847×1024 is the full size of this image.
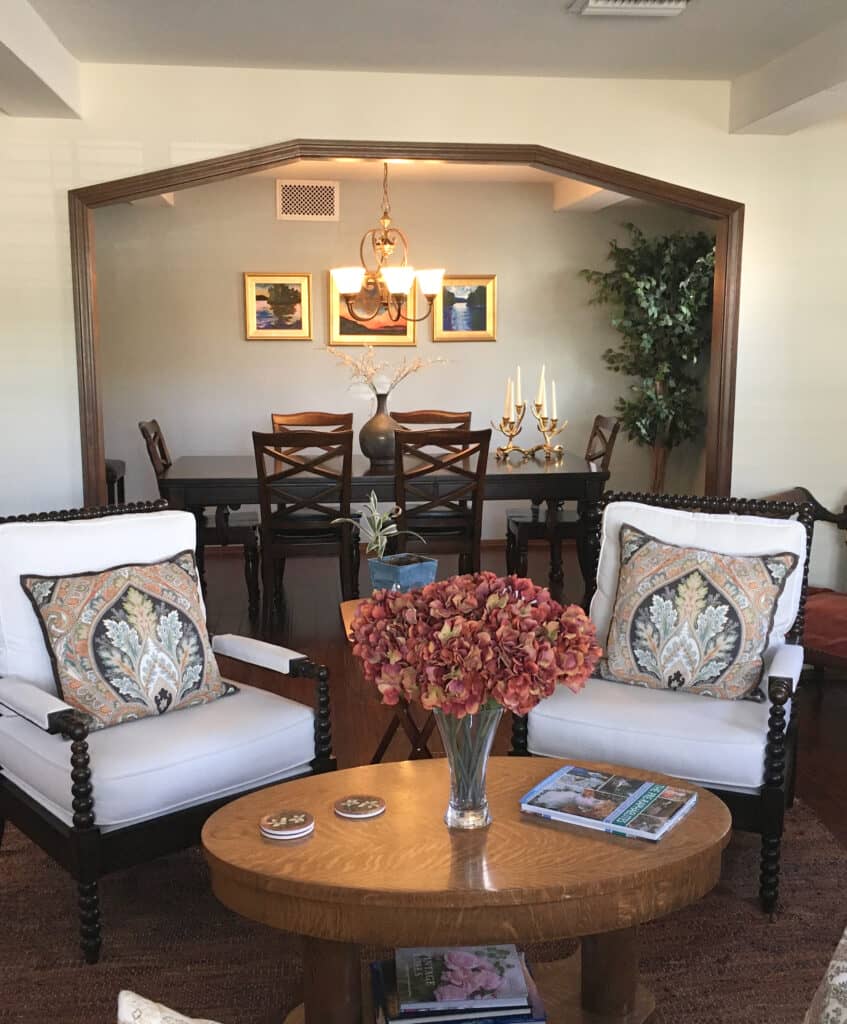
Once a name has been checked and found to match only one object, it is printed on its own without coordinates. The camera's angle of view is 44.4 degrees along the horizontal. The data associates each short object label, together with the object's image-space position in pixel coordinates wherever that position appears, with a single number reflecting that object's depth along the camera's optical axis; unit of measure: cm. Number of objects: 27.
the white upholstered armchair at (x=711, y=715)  262
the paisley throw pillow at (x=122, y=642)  268
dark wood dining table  510
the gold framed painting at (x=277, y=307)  722
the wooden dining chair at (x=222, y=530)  549
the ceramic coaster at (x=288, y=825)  200
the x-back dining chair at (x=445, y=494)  494
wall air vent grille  711
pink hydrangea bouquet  184
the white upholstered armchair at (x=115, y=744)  242
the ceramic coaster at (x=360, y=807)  211
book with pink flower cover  188
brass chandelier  574
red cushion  380
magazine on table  204
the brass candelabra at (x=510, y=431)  580
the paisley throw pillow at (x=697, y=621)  288
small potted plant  322
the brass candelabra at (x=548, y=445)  579
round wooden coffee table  182
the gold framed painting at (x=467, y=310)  735
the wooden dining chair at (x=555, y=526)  573
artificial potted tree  664
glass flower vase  198
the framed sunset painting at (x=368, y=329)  729
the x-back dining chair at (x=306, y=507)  495
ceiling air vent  362
